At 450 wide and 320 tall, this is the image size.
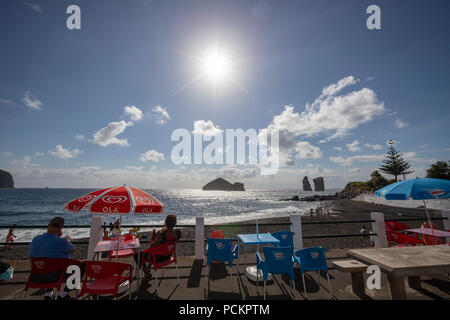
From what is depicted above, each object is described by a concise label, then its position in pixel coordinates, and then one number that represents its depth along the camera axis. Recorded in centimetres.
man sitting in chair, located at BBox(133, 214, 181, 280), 408
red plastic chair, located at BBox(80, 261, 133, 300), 283
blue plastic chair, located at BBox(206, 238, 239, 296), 415
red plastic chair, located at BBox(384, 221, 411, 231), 609
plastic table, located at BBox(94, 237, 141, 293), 402
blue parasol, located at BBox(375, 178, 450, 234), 399
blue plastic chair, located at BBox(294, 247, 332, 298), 362
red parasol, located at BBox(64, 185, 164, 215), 329
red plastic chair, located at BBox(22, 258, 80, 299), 291
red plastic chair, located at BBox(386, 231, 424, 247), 497
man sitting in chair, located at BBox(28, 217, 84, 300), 297
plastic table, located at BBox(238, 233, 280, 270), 417
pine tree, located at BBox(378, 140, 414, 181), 5075
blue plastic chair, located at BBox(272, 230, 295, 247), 504
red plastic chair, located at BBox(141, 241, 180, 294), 387
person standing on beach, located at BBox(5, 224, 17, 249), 1261
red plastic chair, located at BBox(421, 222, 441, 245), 509
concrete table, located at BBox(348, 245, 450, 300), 281
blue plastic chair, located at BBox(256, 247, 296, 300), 349
